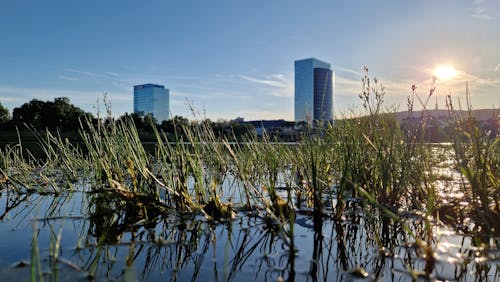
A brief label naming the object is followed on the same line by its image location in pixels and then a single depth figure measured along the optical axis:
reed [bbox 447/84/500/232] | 2.07
